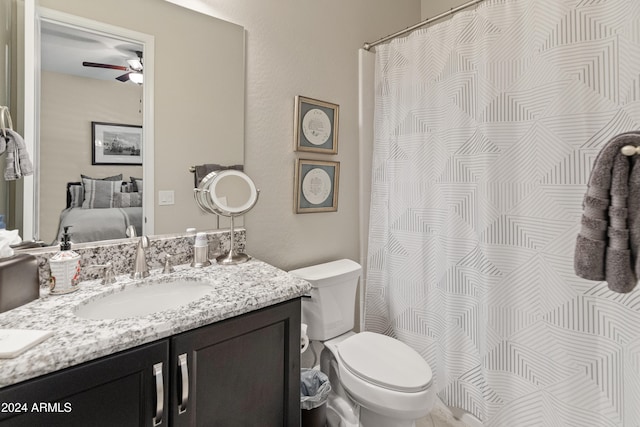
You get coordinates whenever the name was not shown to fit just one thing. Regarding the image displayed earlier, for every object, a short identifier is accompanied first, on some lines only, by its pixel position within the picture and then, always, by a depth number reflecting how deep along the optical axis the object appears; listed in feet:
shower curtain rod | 4.90
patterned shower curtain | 3.78
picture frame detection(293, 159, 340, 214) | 5.64
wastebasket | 4.29
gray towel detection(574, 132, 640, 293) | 2.47
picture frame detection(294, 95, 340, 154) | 5.54
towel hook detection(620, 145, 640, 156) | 2.50
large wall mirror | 3.53
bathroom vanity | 2.10
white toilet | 4.01
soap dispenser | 3.18
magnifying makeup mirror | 4.42
